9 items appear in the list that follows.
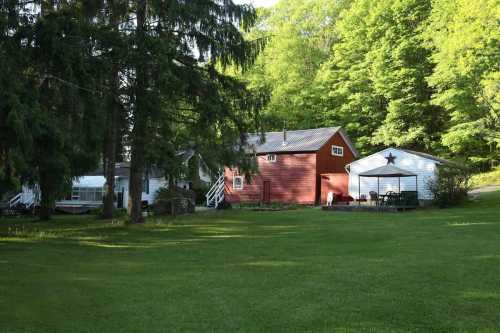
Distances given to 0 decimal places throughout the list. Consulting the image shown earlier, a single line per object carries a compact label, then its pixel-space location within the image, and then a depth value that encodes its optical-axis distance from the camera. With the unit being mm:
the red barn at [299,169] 34656
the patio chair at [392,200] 26609
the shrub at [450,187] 26359
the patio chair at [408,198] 26622
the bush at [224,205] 30438
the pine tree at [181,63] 16250
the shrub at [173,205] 26234
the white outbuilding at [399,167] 29875
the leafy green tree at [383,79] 42344
